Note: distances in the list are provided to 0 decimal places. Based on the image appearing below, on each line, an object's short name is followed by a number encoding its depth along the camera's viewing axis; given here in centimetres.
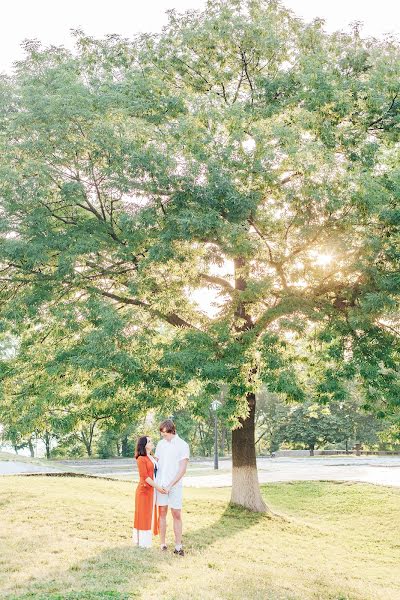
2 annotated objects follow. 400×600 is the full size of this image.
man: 827
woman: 834
